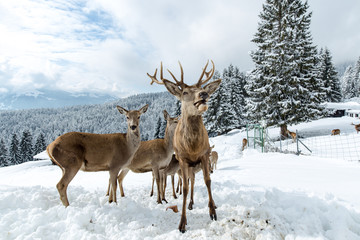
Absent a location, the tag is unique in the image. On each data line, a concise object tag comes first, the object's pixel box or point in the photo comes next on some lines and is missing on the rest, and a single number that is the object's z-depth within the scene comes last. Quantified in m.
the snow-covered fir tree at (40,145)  49.54
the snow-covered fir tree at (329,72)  43.90
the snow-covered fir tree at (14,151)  48.28
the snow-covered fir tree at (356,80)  69.88
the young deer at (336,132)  19.67
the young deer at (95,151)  4.62
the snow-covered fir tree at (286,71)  19.38
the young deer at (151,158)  6.34
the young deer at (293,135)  19.02
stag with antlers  3.94
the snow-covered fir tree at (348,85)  77.38
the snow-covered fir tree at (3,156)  48.31
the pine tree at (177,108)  39.37
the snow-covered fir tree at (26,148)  48.78
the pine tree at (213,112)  36.59
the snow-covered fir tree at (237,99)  39.62
